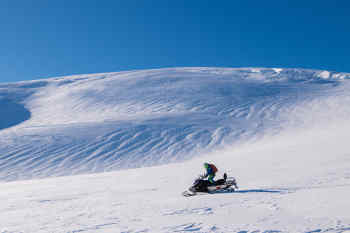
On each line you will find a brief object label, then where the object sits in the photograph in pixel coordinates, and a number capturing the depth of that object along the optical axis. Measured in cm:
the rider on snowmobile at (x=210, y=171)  1952
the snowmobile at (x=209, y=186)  1928
